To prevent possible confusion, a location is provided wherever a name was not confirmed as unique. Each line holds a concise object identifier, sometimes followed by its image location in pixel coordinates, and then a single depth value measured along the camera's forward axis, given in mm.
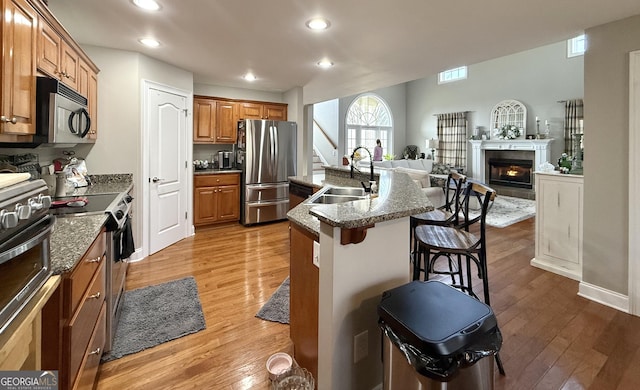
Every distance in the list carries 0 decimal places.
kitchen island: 1325
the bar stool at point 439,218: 2375
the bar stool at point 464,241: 1928
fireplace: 8148
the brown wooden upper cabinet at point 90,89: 2656
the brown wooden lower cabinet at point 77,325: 1078
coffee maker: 5297
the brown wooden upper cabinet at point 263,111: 5301
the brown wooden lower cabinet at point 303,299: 1527
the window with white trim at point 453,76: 9618
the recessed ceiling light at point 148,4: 2198
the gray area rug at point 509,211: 5345
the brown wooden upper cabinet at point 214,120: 4875
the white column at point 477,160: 8984
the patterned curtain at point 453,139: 9557
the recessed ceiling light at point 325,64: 3695
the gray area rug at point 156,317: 2005
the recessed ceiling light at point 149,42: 2984
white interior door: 3693
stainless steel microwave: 1733
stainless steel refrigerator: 4973
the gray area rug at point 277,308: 2322
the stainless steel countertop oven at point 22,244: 726
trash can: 996
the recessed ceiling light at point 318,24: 2496
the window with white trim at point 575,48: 7081
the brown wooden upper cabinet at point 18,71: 1379
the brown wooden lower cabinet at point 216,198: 4711
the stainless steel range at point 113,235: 1877
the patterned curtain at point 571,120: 7039
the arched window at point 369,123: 10352
